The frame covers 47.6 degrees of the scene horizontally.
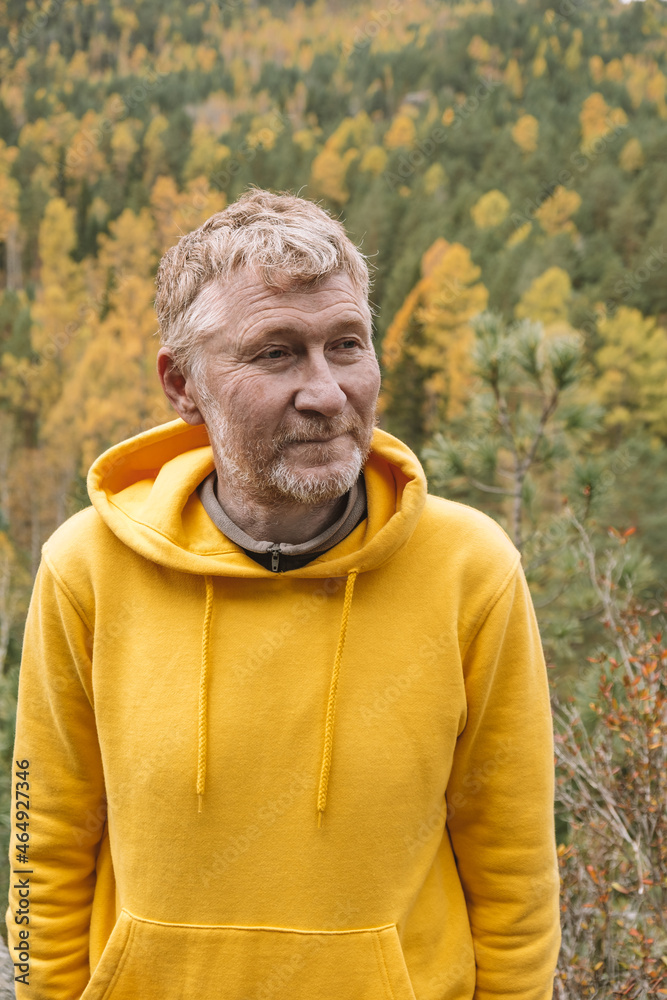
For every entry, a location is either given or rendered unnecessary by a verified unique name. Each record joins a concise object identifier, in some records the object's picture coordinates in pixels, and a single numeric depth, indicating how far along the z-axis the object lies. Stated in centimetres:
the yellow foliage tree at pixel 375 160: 5303
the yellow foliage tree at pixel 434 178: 4759
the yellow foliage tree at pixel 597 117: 5259
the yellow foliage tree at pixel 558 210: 3959
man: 137
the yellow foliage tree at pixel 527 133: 5088
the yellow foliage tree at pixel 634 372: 2698
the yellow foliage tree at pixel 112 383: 2989
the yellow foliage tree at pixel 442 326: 2652
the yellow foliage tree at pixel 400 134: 5972
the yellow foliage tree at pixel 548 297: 2836
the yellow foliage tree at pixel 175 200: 4278
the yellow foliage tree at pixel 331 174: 5009
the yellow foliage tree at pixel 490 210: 4119
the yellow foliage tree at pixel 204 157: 5488
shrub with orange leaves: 260
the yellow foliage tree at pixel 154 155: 5697
